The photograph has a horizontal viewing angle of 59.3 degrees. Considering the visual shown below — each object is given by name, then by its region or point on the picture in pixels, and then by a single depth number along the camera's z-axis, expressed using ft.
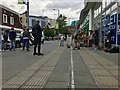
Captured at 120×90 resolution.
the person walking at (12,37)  25.78
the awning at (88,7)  41.86
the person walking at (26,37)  25.37
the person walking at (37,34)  18.88
